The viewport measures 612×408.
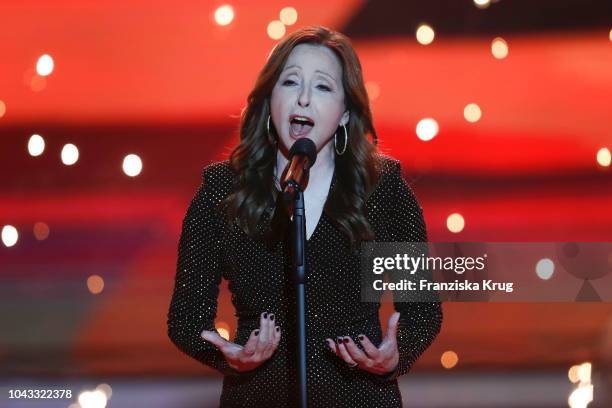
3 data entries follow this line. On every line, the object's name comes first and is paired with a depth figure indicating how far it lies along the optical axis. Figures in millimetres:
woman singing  12117
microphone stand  11805
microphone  11810
